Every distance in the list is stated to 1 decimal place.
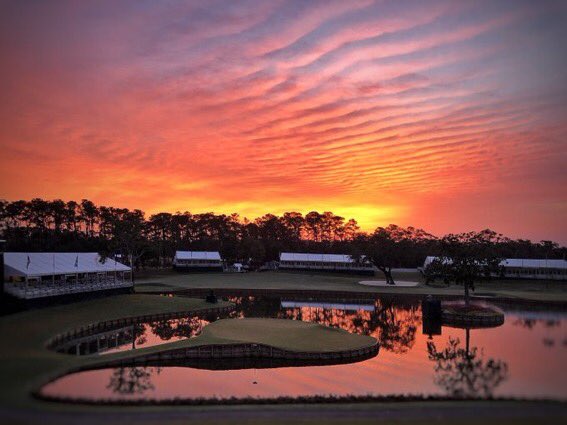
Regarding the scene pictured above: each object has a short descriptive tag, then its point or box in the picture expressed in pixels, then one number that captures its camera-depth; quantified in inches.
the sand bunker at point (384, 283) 3674.0
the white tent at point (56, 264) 1978.3
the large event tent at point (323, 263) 4835.1
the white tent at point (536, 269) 4143.7
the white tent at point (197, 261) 4601.4
